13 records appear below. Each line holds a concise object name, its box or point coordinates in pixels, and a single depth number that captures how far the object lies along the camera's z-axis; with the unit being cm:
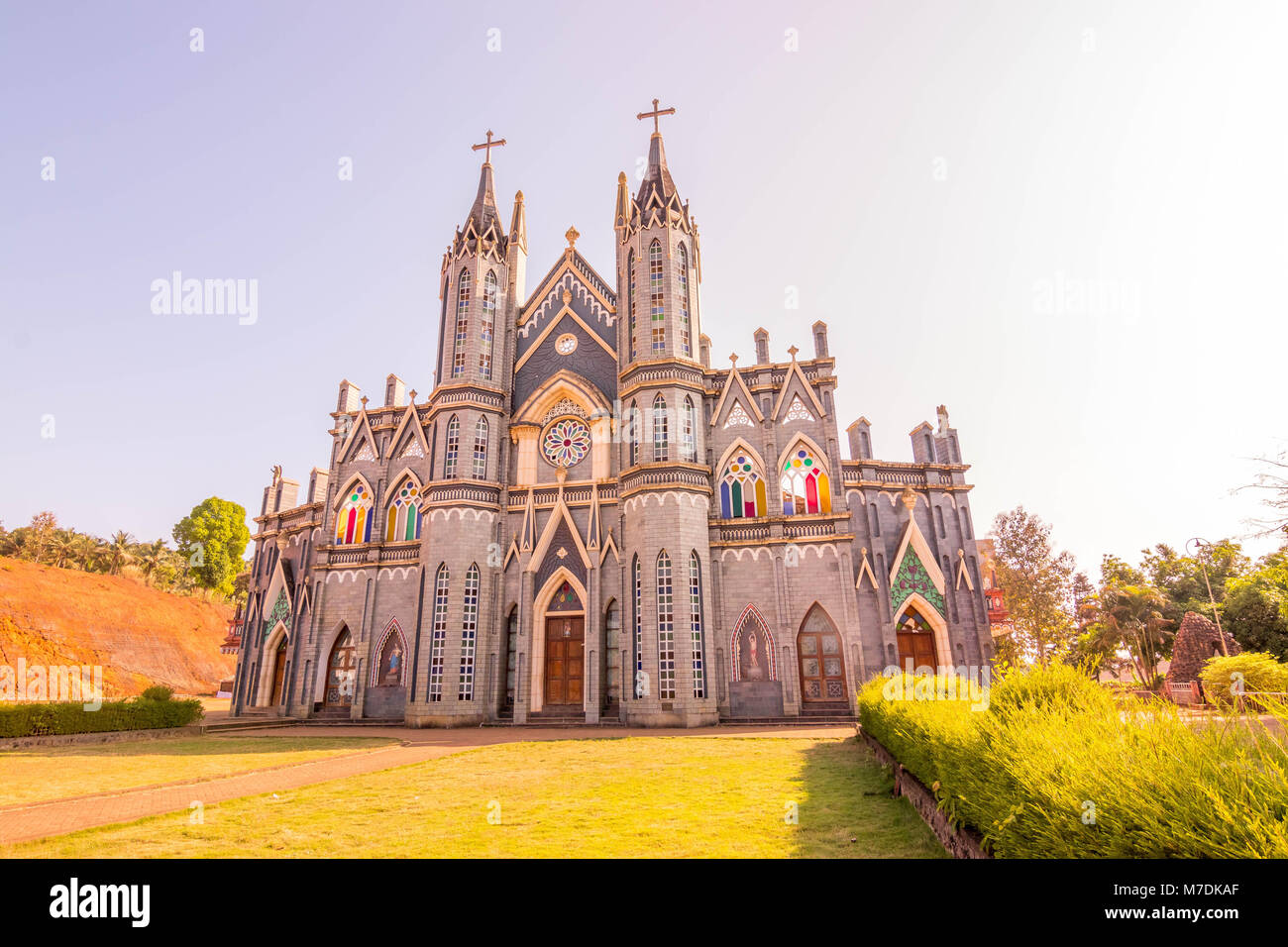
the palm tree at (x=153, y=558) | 7988
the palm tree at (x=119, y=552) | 7625
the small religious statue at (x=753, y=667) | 2581
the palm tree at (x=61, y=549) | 7256
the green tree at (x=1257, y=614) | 3025
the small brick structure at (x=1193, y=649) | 2716
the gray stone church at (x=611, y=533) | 2583
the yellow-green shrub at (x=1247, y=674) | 1983
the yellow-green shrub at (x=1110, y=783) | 356
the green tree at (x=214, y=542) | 7662
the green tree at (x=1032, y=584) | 4356
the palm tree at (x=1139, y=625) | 3912
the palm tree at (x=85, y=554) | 7438
